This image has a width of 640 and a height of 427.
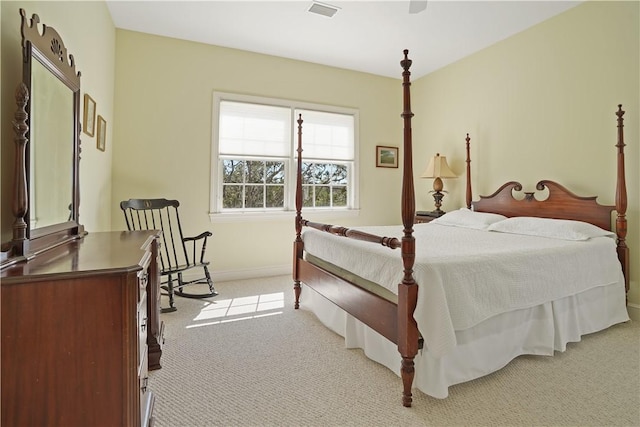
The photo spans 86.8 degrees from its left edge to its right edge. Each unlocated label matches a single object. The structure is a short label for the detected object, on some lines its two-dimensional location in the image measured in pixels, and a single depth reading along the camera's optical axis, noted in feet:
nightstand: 13.93
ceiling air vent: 9.96
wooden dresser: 3.07
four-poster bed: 5.40
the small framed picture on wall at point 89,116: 7.76
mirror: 3.86
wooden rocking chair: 10.01
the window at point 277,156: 12.98
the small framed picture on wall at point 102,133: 9.25
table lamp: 13.77
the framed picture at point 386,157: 15.84
